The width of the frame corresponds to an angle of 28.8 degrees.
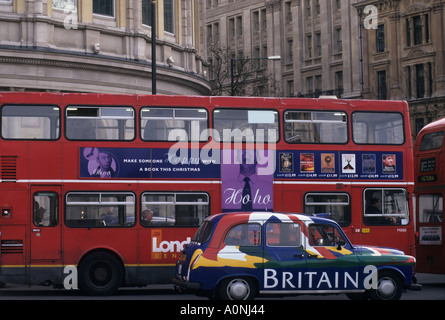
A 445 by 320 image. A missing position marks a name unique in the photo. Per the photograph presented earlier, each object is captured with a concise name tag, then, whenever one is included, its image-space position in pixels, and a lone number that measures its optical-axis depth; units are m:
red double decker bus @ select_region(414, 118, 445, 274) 21.06
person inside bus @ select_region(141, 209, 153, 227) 18.28
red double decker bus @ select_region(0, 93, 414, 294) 17.73
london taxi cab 14.73
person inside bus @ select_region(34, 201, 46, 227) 17.75
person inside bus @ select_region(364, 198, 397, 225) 19.19
